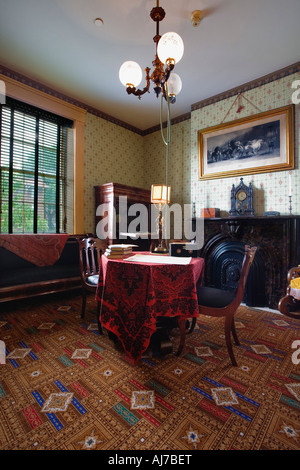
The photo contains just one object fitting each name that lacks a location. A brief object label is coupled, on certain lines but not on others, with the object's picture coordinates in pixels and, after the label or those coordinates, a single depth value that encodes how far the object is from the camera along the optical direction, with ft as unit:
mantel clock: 11.98
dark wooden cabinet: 14.05
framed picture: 11.06
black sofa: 9.93
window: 11.94
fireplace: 10.42
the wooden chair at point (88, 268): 8.66
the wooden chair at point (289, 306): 5.70
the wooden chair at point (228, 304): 5.97
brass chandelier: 5.85
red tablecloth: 5.63
